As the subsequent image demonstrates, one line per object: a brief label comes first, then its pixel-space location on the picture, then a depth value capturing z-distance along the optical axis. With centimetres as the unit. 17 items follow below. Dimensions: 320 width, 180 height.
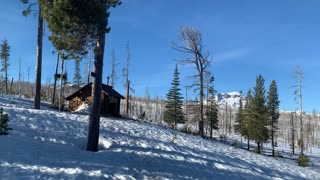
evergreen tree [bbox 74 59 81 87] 5114
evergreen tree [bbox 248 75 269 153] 3185
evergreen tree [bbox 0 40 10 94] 4546
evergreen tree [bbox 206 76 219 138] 4034
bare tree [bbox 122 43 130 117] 3346
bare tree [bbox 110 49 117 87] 3976
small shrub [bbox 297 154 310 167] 1787
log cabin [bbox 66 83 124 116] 2374
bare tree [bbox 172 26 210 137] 2147
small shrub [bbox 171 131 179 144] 1383
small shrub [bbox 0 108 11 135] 985
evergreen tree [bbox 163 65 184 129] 4036
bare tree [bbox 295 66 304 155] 3020
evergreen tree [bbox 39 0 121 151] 980
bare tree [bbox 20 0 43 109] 1597
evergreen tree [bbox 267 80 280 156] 3880
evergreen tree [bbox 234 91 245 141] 3623
